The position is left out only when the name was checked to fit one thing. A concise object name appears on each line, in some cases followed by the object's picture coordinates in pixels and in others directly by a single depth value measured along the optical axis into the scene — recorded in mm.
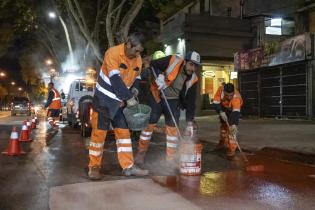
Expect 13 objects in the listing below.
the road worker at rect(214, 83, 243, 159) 9055
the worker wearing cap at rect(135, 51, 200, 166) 7715
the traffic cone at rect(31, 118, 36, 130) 17262
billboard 18969
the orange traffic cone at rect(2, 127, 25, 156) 9508
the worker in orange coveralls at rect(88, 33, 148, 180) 6520
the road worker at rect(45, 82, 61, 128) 16328
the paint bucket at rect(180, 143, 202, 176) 6785
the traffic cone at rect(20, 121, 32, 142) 12484
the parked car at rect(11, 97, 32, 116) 36094
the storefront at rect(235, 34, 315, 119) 19344
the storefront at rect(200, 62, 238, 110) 27303
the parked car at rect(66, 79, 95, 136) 13977
